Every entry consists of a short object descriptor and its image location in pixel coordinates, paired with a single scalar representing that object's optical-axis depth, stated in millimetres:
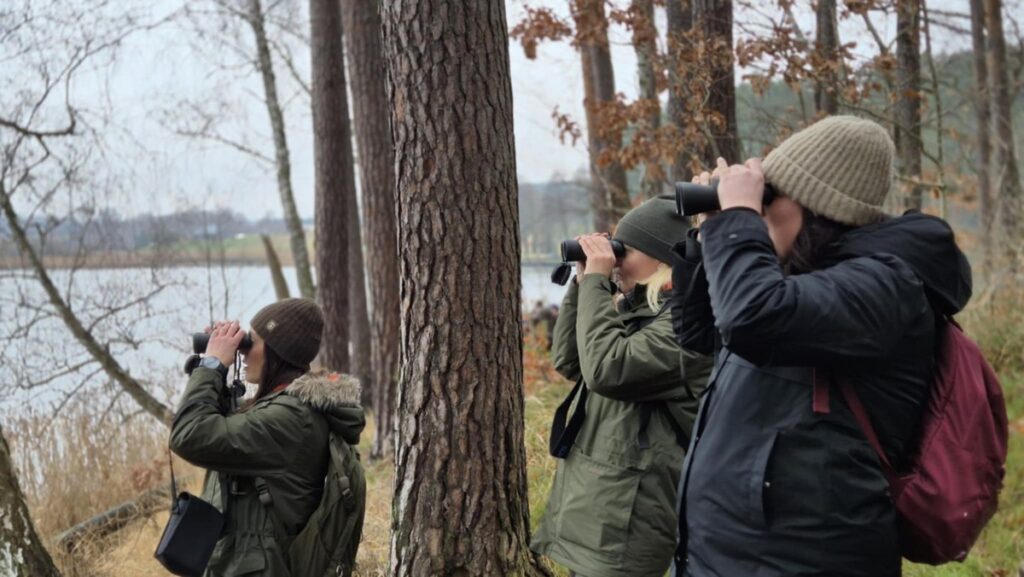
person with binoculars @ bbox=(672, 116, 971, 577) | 1867
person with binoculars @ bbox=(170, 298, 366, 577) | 3027
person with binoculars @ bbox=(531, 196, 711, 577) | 2832
